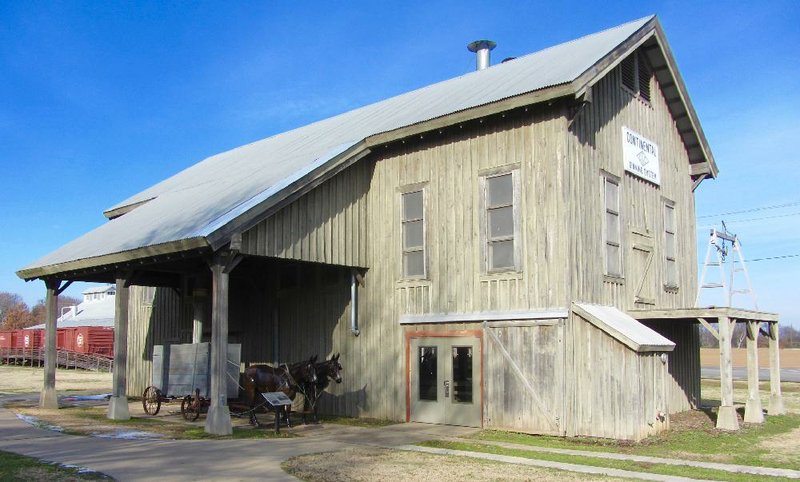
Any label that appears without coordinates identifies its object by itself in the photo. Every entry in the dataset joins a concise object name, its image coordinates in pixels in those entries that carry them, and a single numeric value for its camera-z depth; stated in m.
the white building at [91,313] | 67.19
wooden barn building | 15.41
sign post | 15.46
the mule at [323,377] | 17.05
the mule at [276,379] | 16.89
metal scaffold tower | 19.62
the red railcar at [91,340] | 52.91
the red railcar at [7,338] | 58.25
